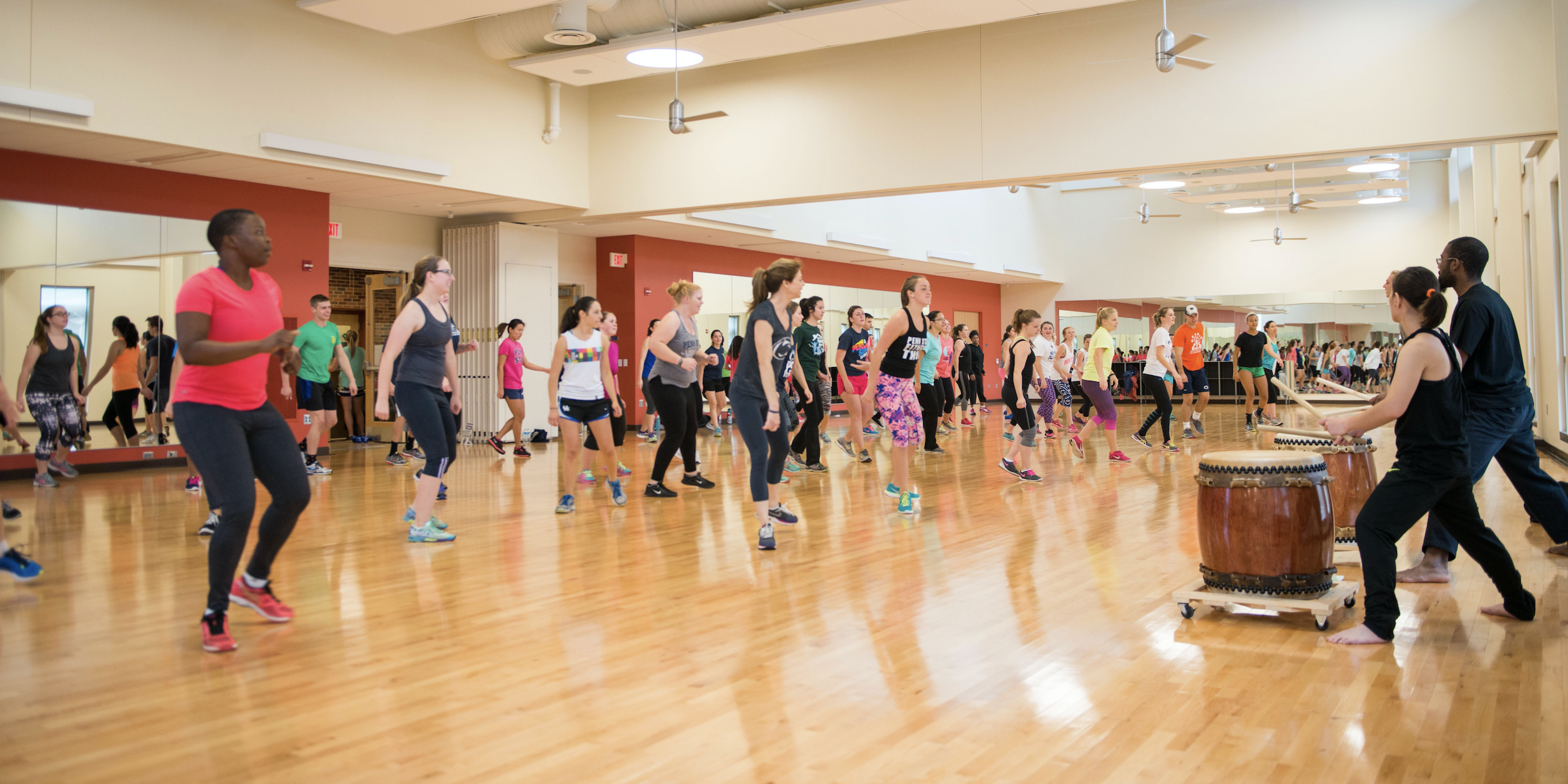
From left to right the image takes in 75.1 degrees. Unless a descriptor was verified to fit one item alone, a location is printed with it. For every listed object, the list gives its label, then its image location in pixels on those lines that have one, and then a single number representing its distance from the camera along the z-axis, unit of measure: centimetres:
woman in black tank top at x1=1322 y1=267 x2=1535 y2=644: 354
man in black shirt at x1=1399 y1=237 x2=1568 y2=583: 411
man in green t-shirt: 946
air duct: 1007
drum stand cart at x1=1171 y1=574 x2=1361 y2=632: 379
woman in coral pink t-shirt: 346
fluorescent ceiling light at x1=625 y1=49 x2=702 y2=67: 1070
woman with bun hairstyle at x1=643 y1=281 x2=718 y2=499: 718
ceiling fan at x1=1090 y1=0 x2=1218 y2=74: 799
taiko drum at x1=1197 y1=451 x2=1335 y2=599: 387
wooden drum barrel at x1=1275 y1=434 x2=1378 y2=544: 502
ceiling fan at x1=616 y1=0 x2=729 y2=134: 1044
